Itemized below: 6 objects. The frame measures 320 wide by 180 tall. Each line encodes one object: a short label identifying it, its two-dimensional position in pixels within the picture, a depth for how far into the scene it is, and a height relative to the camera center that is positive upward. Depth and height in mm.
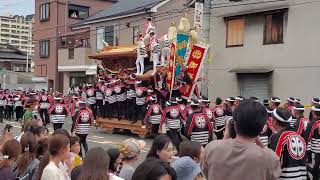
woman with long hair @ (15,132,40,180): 5574 -1089
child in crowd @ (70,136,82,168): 6672 -1116
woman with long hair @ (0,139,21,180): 5254 -973
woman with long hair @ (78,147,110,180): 4098 -831
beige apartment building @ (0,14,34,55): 109750 +8982
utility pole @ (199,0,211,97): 24266 +2046
